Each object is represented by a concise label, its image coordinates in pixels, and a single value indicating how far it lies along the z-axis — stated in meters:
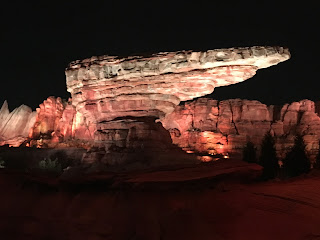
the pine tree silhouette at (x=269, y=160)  16.58
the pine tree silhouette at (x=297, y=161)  16.40
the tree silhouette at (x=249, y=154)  19.22
